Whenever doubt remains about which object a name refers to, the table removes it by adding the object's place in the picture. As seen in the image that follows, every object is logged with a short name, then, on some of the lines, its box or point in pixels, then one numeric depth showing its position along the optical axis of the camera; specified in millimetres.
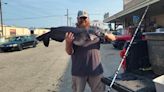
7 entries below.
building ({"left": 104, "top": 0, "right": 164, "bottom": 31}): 7784
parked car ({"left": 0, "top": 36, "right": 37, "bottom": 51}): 12212
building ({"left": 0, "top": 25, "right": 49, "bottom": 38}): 25807
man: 1869
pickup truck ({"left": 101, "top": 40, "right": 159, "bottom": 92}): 1636
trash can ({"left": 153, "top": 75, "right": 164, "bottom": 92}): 1301
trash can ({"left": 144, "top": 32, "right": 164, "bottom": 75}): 1663
